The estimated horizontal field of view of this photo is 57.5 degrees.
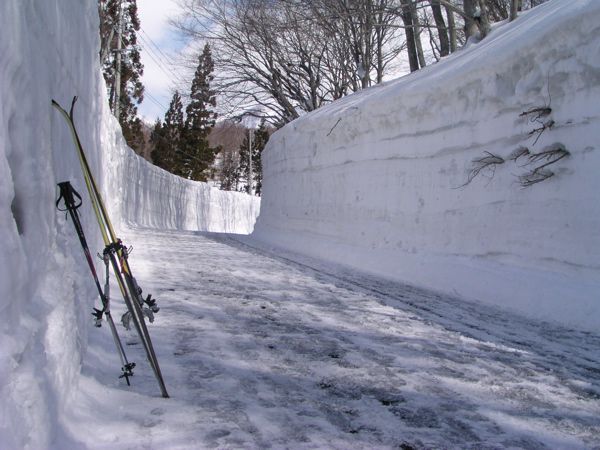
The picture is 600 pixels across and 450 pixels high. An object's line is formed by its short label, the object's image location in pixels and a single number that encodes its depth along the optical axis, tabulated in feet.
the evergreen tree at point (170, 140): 159.43
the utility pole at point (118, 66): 75.53
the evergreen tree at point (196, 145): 158.20
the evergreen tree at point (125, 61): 77.10
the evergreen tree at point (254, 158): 196.34
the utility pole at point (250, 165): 160.74
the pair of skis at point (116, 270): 9.11
